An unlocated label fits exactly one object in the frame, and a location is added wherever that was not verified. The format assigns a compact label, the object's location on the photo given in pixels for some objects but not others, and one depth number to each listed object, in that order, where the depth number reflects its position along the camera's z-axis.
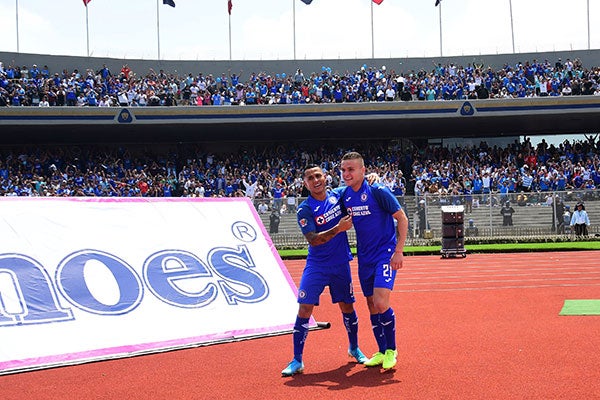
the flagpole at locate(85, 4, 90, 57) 44.03
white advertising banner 7.63
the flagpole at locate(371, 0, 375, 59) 45.12
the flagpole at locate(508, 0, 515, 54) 45.00
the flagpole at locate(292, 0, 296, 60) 45.51
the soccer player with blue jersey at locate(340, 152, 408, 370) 6.96
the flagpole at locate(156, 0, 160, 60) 44.62
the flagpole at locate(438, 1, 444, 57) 44.88
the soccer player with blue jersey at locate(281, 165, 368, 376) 7.24
